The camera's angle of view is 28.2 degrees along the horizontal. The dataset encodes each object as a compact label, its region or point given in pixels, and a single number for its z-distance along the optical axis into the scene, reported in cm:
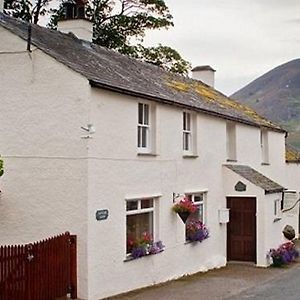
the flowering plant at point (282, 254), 2160
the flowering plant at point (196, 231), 1903
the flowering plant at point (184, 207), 1758
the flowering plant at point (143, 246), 1552
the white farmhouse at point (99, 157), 1390
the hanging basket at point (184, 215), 1766
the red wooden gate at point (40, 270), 1198
